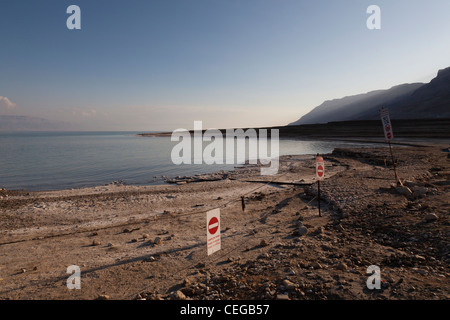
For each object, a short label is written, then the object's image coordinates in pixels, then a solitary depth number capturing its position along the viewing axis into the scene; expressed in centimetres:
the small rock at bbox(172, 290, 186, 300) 470
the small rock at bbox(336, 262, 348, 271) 528
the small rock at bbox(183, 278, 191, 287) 522
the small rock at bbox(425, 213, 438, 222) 736
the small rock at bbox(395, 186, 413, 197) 1071
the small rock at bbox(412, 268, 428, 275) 493
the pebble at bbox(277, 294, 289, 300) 444
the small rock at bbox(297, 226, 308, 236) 761
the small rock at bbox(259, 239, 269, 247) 711
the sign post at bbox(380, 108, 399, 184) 1273
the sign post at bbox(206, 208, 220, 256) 542
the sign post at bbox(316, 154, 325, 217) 1001
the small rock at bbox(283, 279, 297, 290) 471
